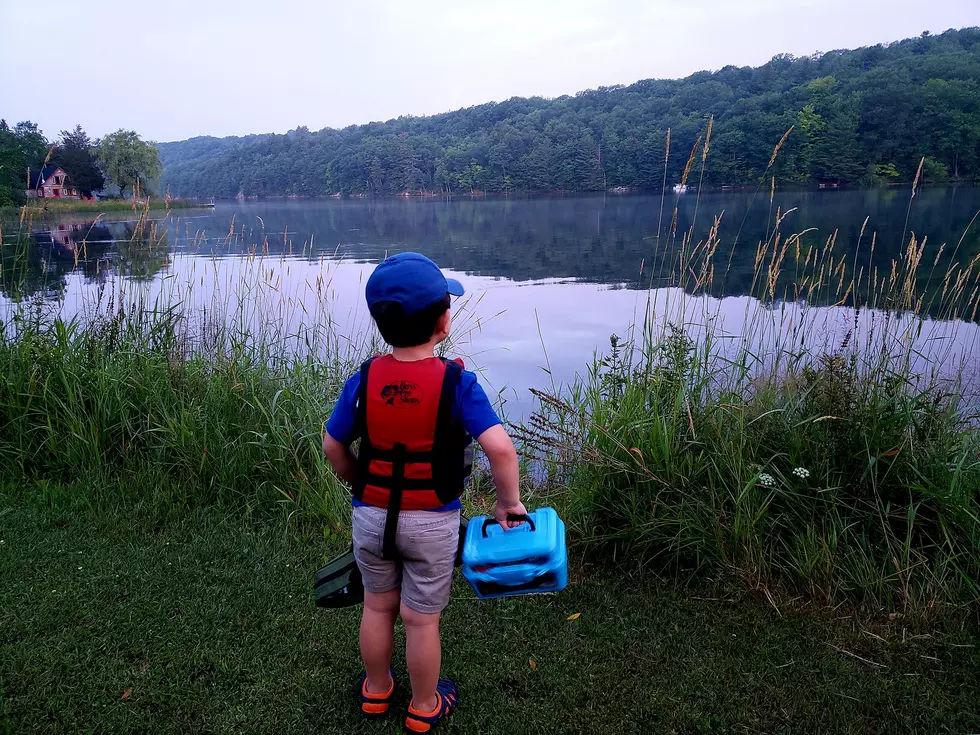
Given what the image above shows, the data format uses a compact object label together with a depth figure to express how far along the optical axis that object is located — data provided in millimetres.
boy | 1998
